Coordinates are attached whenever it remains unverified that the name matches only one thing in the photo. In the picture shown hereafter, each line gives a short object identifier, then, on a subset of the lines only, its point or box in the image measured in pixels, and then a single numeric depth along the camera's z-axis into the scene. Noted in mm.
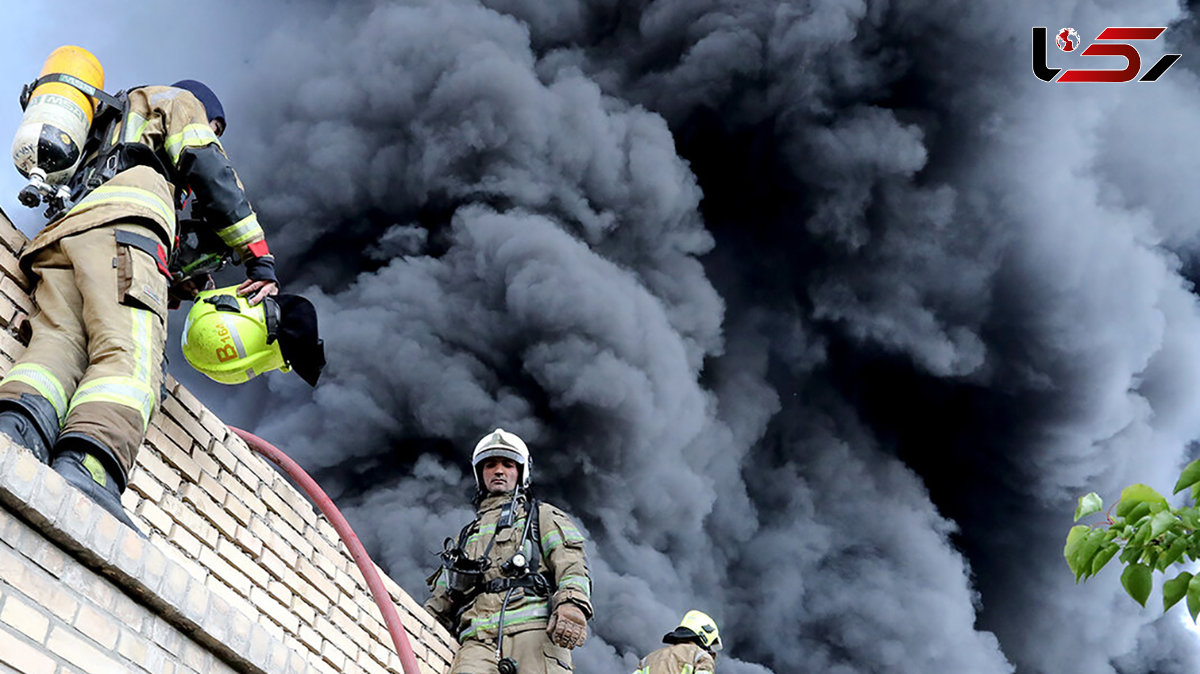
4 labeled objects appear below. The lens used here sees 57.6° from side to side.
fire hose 4305
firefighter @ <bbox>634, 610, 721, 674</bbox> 6082
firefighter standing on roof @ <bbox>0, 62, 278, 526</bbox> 2602
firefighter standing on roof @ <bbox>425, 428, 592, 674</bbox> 4766
